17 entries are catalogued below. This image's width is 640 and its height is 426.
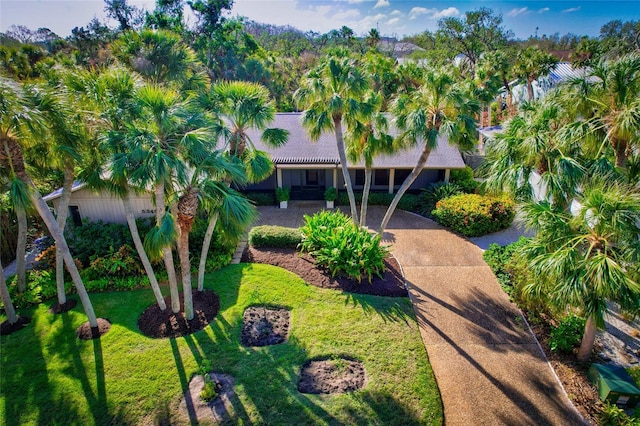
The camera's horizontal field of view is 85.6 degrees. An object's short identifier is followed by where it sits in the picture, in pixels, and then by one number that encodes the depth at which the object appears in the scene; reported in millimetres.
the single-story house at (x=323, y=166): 18031
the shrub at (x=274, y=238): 13961
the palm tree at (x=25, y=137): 6898
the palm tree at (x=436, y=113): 10914
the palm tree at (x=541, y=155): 8344
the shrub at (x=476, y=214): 15273
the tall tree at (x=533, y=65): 29422
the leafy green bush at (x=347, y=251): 11828
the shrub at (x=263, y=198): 19234
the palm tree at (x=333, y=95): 11555
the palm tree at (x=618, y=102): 7816
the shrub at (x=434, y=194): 17734
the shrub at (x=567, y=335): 8893
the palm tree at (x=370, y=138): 12461
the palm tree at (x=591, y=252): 6773
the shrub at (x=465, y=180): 18625
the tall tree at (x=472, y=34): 44688
